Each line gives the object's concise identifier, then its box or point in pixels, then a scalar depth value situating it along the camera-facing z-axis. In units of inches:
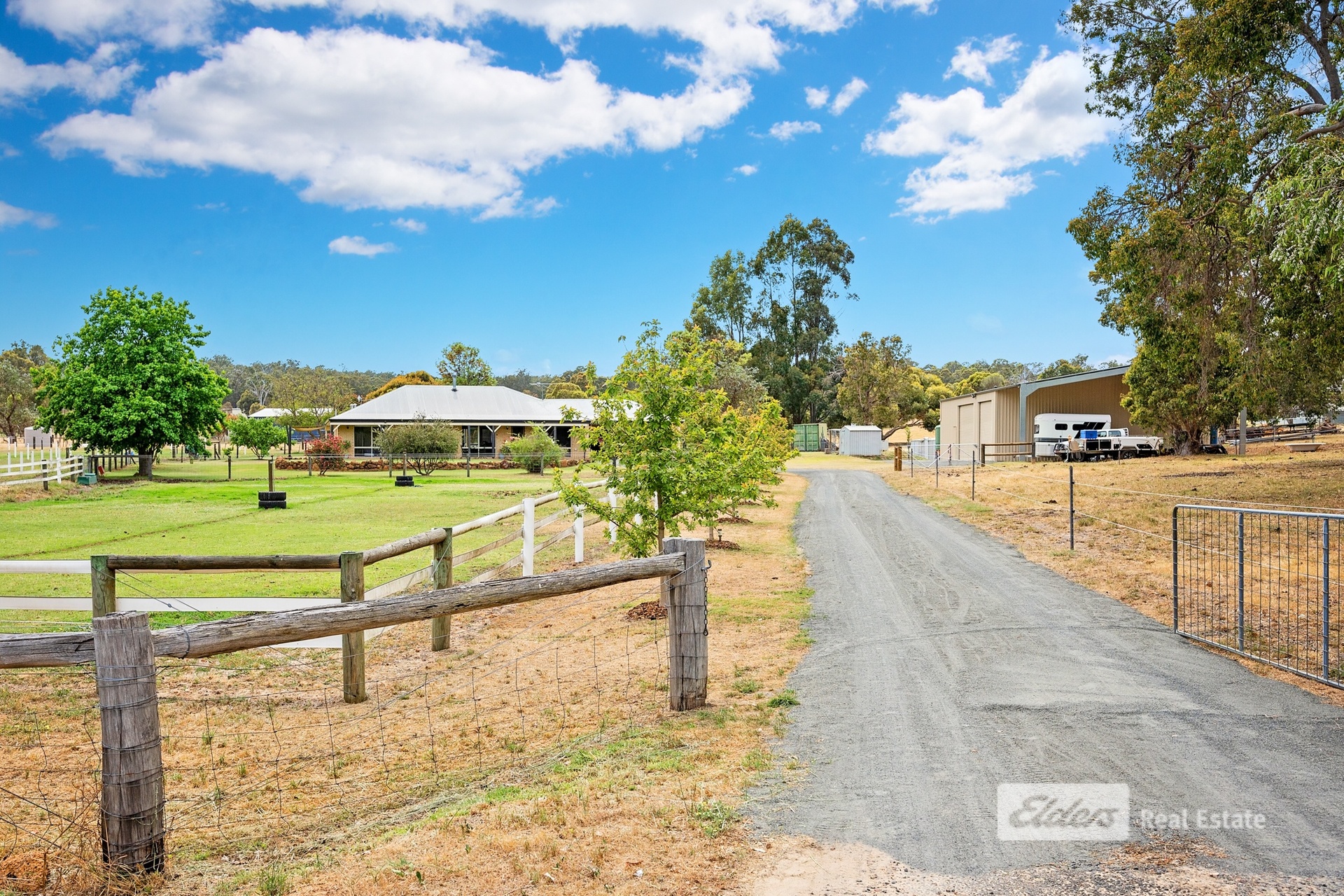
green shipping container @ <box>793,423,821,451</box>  2721.5
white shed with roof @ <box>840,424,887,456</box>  2277.3
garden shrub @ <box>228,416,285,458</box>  1744.6
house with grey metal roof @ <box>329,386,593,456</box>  2030.0
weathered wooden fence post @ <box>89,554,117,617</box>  265.9
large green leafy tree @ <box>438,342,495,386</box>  3494.1
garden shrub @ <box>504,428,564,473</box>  1727.4
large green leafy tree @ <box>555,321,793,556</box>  391.9
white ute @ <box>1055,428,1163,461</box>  1471.5
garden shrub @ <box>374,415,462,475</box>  1782.7
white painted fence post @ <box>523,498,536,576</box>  442.6
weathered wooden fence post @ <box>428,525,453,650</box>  328.5
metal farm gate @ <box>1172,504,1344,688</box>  271.1
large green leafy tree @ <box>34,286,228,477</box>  1466.5
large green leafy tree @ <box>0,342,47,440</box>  2623.0
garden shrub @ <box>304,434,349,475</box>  1864.2
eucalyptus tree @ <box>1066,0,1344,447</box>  513.7
